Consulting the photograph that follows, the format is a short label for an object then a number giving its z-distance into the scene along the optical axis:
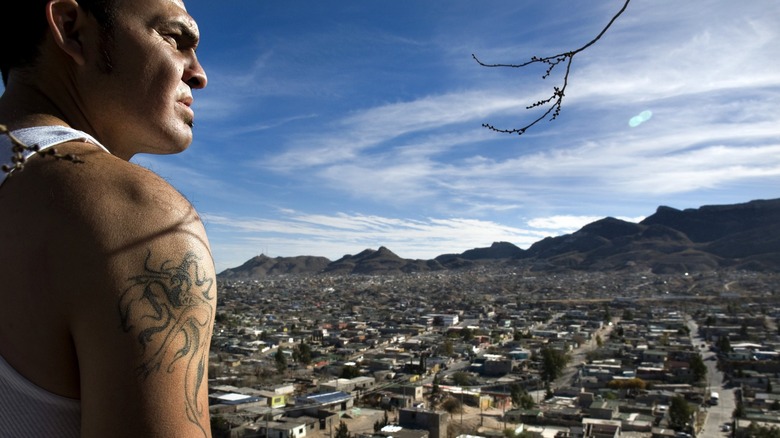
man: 0.39
